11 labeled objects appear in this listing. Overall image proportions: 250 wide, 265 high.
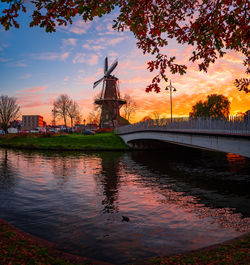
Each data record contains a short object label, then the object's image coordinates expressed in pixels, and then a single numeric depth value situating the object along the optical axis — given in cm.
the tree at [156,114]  14925
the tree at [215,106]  8612
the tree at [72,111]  9134
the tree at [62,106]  8919
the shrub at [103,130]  7328
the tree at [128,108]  10042
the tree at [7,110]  7744
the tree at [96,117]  9148
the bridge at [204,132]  1611
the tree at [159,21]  535
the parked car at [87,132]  6819
